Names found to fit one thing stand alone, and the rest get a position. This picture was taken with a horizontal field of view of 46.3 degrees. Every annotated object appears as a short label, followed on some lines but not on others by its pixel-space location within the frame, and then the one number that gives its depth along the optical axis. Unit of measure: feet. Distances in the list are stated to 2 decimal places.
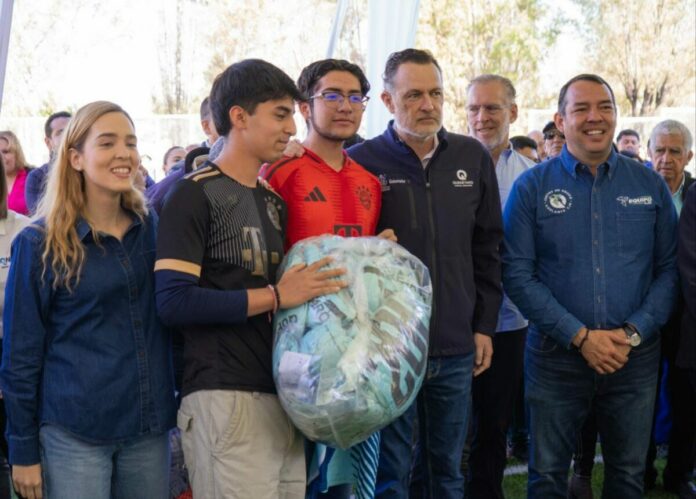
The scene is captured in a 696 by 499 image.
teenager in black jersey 7.75
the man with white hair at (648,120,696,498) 14.79
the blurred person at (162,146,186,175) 26.91
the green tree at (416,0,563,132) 79.36
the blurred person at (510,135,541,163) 24.17
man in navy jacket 10.36
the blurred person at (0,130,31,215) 21.56
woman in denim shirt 8.05
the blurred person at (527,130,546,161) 31.77
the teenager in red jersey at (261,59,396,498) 9.26
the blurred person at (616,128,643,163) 30.52
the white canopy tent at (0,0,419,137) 20.81
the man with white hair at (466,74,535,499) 12.87
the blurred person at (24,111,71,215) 17.12
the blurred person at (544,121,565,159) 21.57
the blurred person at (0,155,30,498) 11.72
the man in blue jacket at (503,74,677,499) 10.93
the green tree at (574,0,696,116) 88.28
